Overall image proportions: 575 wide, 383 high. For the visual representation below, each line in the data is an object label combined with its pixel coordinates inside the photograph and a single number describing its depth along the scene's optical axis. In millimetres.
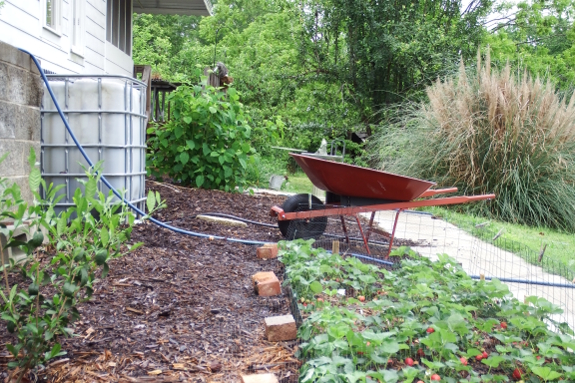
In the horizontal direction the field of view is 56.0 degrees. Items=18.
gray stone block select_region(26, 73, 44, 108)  3496
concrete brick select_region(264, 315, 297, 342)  2174
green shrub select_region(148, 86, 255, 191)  6059
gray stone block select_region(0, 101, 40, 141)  3176
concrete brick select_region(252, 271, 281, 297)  2748
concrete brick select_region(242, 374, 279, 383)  1730
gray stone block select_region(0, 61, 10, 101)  3131
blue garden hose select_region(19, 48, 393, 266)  3807
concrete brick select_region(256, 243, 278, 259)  3582
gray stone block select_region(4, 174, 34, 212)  3362
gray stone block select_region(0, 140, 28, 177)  3172
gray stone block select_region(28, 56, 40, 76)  3525
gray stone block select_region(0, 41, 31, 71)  3141
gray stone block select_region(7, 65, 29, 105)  3246
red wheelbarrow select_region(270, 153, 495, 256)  3726
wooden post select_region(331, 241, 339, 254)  3504
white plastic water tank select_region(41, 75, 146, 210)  4133
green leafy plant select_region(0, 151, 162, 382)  1648
